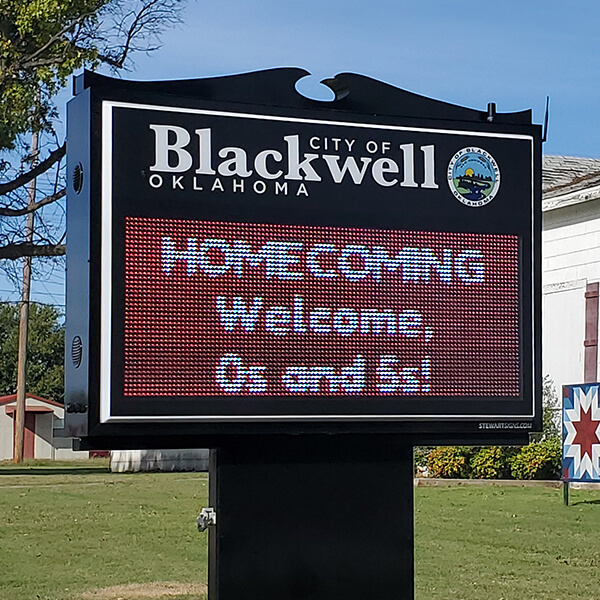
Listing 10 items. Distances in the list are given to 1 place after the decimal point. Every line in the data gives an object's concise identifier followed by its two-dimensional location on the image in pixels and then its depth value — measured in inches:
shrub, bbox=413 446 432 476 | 885.8
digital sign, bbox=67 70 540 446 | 225.1
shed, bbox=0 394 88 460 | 1967.3
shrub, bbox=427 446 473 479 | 848.9
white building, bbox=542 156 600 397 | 826.8
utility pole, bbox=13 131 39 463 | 1521.9
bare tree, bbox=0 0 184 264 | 761.0
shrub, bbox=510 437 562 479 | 794.2
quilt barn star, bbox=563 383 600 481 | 610.2
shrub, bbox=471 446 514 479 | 826.2
